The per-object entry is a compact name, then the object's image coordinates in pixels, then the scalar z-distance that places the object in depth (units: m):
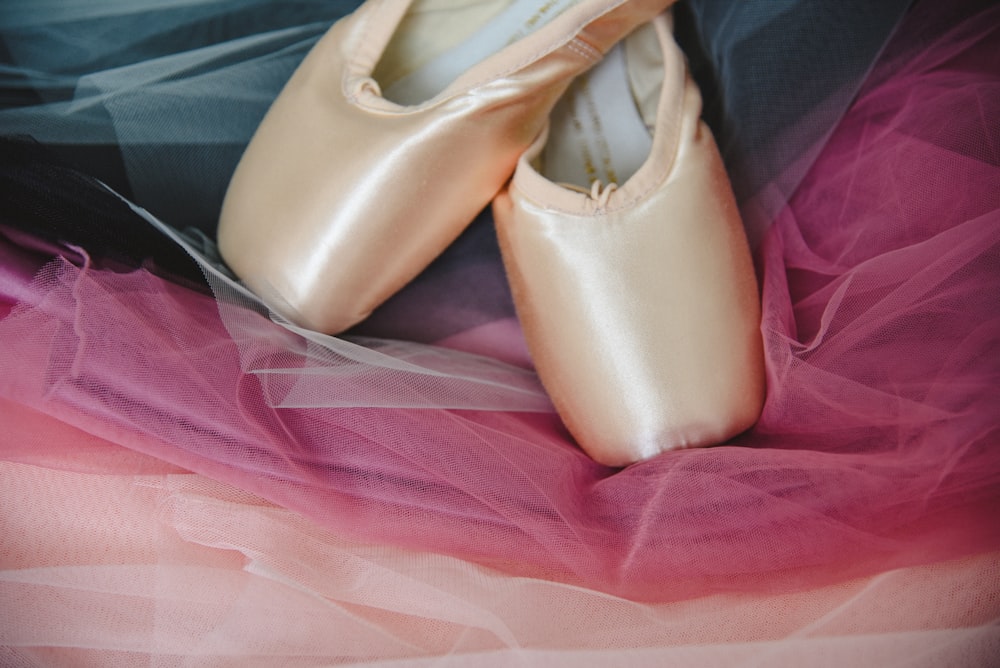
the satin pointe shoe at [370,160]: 0.54
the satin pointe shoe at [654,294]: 0.53
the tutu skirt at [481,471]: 0.45
